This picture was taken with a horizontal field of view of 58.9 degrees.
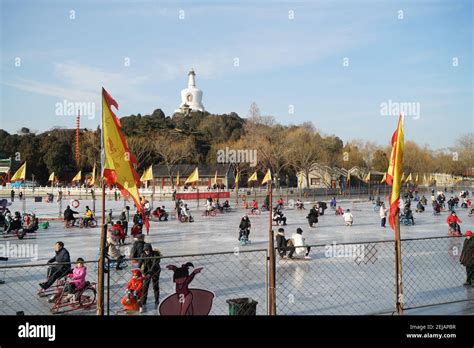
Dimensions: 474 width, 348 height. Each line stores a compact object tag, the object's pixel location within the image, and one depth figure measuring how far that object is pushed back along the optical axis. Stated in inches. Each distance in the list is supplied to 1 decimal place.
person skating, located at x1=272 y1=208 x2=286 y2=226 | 887.1
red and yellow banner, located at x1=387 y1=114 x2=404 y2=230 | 275.8
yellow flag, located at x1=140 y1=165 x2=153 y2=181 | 1442.2
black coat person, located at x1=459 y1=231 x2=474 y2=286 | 385.1
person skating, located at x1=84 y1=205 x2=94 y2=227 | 877.8
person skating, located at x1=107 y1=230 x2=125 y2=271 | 481.2
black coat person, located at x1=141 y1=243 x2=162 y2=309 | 339.9
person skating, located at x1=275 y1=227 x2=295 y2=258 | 519.2
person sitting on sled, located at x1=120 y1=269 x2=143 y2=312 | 325.1
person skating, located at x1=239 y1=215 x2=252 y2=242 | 650.8
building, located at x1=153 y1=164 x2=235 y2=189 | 2564.0
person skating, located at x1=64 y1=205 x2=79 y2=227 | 872.9
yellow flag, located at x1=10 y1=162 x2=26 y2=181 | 1209.6
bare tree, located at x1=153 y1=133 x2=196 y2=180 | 2551.7
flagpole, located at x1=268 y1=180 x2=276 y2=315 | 234.1
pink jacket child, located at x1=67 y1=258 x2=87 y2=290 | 341.1
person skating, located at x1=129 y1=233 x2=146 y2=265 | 390.6
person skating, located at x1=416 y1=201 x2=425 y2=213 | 1219.6
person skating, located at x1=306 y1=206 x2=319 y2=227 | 858.8
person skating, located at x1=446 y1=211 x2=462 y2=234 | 685.3
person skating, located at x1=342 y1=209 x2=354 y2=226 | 877.2
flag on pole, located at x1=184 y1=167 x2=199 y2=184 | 1393.9
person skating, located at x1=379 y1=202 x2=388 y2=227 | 864.3
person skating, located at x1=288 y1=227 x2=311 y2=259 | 515.2
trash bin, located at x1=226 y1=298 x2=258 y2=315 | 252.5
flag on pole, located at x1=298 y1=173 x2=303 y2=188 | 2449.3
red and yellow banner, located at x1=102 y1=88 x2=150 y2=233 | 254.8
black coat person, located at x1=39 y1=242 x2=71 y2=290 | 363.3
